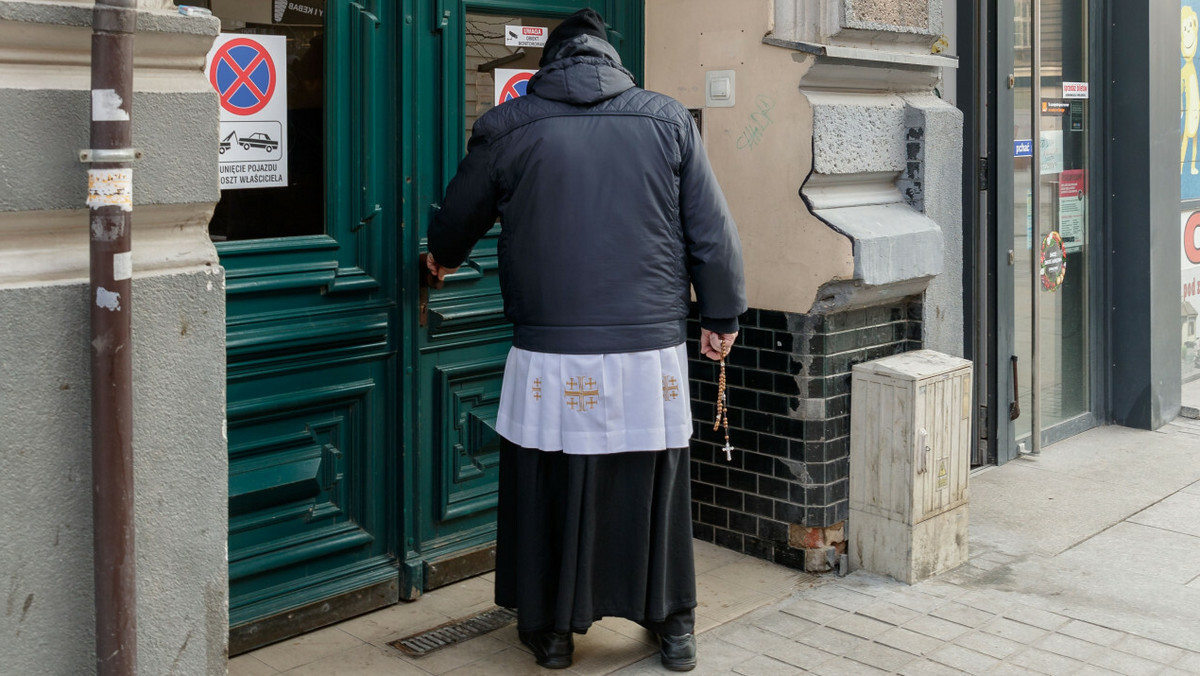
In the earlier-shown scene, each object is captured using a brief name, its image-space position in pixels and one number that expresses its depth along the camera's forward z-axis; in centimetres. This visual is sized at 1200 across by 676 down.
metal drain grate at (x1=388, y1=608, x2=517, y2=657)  433
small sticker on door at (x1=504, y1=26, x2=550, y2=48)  489
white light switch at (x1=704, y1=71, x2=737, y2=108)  520
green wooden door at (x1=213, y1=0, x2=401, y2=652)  415
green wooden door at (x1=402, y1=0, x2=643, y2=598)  459
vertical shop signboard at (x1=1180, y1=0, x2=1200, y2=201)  835
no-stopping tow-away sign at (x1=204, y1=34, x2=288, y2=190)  406
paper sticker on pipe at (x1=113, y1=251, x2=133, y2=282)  265
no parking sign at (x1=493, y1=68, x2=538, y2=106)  487
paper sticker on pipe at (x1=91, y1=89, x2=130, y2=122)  261
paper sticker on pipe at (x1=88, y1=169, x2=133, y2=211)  261
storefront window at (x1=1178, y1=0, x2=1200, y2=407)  838
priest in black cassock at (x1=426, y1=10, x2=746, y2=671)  393
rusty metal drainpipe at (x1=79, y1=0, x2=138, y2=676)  261
